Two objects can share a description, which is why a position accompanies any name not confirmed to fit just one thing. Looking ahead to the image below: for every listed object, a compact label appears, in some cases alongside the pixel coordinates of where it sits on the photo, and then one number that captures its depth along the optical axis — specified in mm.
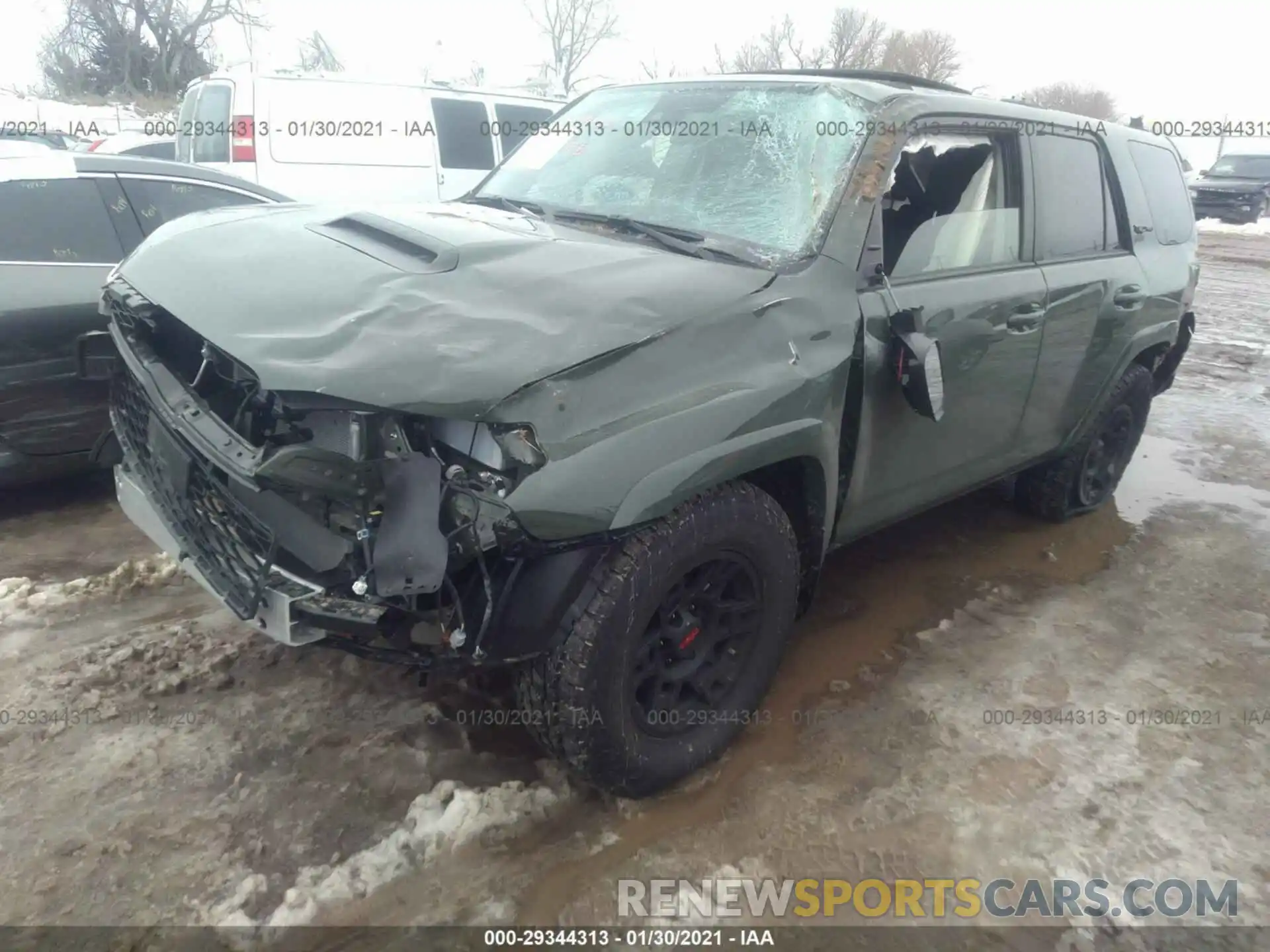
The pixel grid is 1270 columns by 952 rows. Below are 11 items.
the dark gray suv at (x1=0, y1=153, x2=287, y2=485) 3670
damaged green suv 1983
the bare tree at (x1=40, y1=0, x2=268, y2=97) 34750
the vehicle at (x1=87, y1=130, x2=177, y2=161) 12336
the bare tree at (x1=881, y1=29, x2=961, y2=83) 43344
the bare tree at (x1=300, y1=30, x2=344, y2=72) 31375
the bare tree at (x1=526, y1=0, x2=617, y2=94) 46531
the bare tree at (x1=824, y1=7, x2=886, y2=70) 44469
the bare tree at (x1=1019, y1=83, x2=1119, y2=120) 51281
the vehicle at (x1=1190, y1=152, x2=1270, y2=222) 22641
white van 7586
